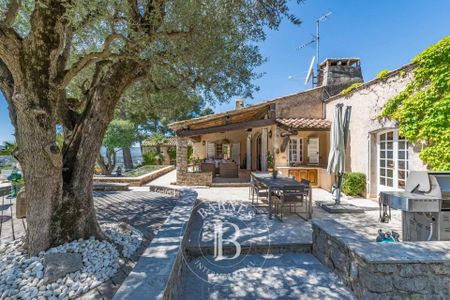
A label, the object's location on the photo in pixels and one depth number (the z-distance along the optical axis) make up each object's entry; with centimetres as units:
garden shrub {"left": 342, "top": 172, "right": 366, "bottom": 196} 990
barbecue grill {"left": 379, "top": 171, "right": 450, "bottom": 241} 389
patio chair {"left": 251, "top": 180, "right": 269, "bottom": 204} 821
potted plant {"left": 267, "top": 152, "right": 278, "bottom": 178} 1298
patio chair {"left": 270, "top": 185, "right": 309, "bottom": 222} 673
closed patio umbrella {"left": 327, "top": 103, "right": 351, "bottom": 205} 802
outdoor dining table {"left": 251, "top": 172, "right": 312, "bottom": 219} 680
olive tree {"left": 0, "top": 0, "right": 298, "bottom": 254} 365
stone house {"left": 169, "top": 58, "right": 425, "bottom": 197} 884
